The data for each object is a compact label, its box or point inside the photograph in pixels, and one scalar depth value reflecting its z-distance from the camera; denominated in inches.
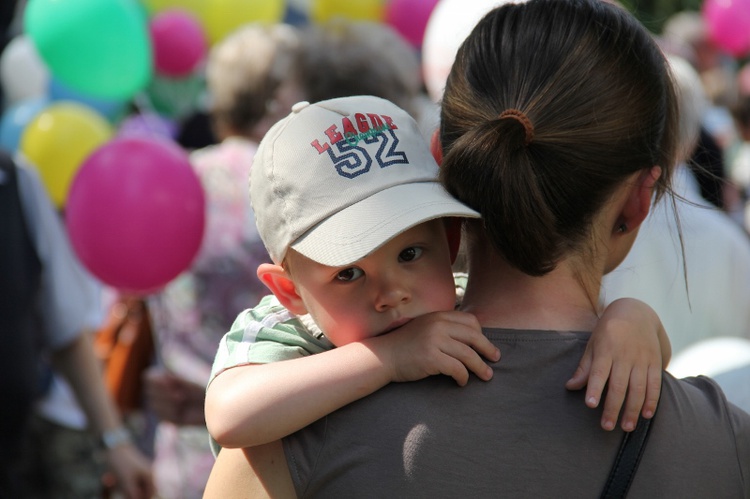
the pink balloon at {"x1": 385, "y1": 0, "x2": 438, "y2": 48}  226.5
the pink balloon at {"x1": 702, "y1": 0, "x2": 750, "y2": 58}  265.7
